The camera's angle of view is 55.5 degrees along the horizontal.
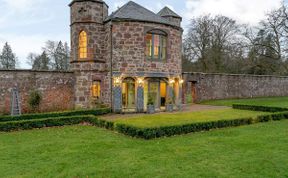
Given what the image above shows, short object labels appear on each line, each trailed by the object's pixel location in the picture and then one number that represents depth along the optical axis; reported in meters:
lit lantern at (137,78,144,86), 18.12
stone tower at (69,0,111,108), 18.11
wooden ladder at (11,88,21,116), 15.52
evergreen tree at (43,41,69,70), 46.00
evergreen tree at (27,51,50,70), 44.28
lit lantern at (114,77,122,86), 17.83
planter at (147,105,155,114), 17.91
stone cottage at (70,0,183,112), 17.91
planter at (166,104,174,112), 19.03
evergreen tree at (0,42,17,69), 48.91
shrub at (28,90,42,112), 16.16
